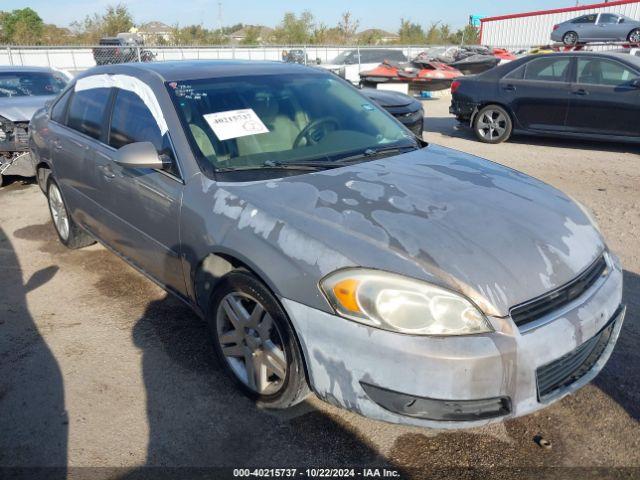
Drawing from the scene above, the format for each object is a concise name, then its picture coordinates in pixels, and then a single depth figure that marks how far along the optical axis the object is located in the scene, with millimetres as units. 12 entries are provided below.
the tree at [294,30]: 46344
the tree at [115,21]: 39438
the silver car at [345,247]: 2098
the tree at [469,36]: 50594
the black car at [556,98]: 8250
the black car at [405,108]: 6855
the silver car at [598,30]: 25562
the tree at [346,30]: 47250
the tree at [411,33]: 51688
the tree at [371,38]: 47900
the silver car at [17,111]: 6770
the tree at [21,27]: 37531
